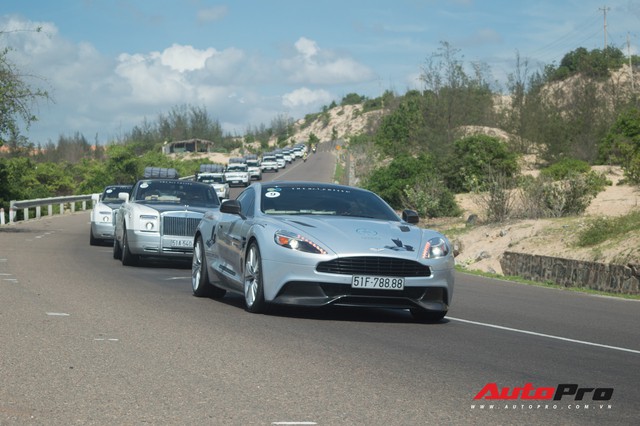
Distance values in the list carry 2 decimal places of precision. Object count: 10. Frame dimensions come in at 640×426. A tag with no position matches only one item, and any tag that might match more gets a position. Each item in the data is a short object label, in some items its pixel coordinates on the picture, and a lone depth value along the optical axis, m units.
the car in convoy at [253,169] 87.34
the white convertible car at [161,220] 19.41
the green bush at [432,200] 37.66
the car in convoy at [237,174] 78.19
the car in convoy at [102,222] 26.27
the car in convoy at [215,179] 55.09
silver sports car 10.77
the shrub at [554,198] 28.78
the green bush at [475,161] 49.28
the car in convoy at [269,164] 109.58
